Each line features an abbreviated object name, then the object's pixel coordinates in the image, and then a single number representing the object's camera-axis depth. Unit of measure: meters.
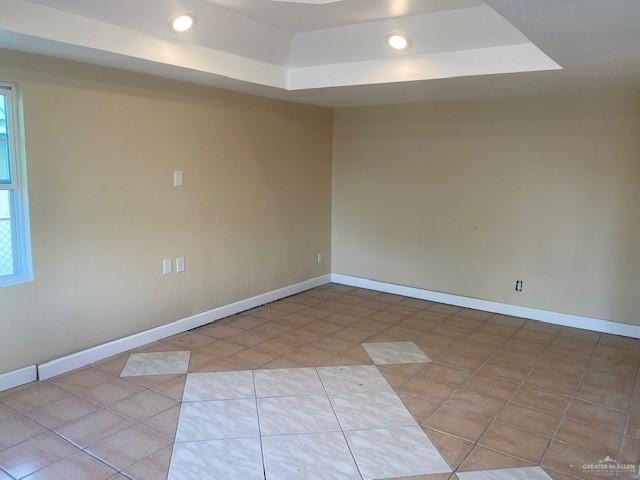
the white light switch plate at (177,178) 3.82
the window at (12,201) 2.89
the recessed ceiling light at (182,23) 2.89
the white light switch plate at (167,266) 3.83
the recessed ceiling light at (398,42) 3.22
